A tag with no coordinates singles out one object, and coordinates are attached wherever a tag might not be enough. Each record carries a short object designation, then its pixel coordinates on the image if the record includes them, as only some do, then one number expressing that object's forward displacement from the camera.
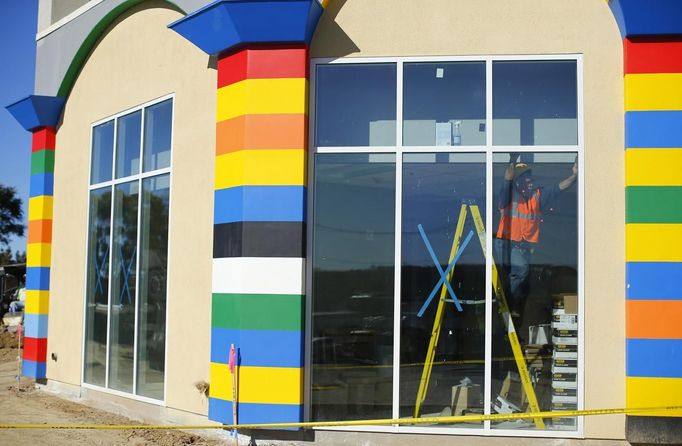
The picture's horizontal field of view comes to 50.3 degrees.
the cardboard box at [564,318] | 7.86
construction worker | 7.97
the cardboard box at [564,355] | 7.81
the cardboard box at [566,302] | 7.86
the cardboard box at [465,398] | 7.88
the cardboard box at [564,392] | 7.77
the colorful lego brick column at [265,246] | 8.03
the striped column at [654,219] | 7.46
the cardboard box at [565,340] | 7.82
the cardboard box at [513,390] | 7.84
